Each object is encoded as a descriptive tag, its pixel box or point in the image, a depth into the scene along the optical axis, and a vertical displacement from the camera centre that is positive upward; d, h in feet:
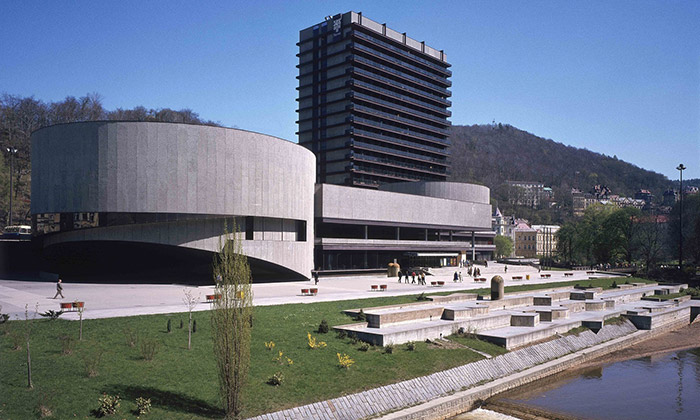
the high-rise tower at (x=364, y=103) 365.61 +88.91
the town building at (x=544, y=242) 638.12 -15.28
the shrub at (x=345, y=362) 67.26 -16.84
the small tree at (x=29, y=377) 51.83 -14.79
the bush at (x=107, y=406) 48.19 -16.33
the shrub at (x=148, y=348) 63.00 -14.67
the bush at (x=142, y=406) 49.09 -16.61
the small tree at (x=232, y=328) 49.14 -9.30
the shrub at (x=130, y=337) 67.96 -14.59
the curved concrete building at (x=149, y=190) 157.17 +10.79
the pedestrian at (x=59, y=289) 113.60 -13.48
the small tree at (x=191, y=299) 105.09 -15.83
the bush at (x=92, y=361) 56.70 -14.94
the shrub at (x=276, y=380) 59.27 -16.91
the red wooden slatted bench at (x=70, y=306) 88.44 -13.56
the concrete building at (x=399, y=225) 221.87 +1.44
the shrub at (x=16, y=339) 63.52 -13.98
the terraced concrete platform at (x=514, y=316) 86.89 -17.56
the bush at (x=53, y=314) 79.66 -13.39
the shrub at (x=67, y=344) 63.26 -14.34
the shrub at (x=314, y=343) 74.08 -16.21
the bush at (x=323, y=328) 82.67 -15.48
